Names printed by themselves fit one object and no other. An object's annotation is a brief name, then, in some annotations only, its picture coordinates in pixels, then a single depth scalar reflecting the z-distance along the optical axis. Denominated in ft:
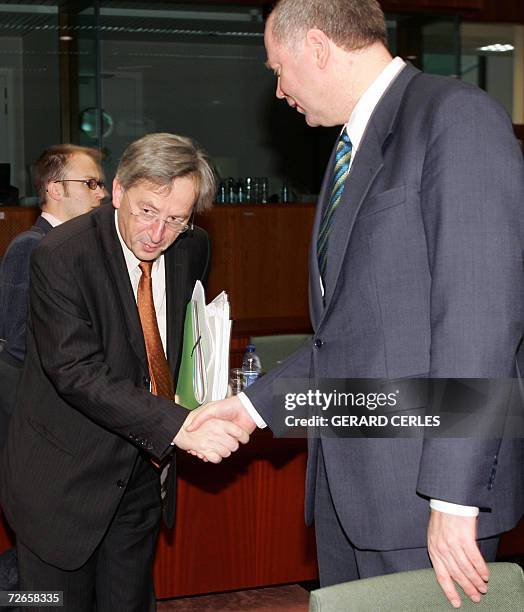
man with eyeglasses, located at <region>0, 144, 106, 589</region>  12.44
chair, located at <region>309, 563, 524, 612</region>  5.06
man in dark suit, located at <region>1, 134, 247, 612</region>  7.86
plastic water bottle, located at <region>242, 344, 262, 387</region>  12.55
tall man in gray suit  5.37
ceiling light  31.14
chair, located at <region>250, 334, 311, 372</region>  14.65
